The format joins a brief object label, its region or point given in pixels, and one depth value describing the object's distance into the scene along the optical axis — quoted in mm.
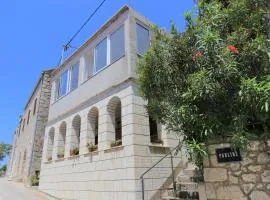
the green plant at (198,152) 5000
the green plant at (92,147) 10110
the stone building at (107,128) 8484
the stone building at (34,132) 16938
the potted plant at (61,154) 12592
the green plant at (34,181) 15227
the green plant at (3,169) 45269
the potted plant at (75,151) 11248
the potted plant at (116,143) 9055
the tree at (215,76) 4766
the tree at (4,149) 41312
